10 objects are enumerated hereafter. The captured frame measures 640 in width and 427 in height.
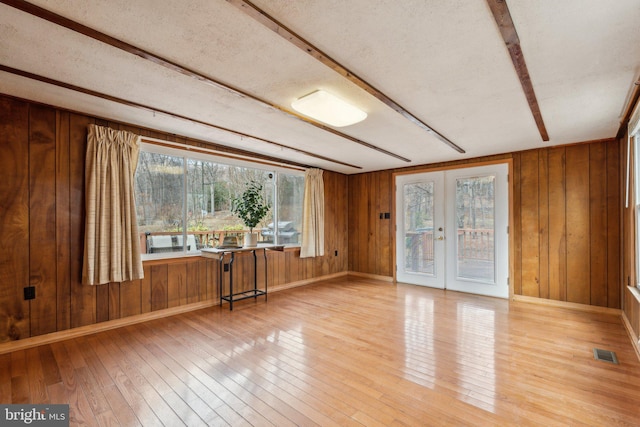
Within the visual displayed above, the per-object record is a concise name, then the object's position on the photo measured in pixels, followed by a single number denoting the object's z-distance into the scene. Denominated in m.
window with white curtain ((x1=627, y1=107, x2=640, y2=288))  2.78
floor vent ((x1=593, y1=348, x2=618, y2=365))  2.54
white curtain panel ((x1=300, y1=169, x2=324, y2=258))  5.54
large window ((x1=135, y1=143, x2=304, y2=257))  3.63
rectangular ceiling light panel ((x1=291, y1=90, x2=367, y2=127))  2.39
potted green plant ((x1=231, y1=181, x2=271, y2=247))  4.32
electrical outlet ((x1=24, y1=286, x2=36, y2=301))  2.75
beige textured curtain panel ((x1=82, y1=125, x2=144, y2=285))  3.02
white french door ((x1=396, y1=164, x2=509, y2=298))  4.61
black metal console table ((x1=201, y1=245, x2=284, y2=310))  3.88
